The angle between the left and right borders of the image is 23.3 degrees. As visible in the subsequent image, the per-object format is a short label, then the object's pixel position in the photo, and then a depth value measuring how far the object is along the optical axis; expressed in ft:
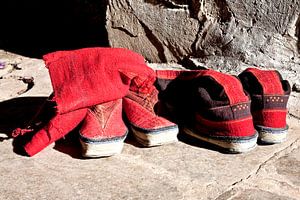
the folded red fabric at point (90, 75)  3.61
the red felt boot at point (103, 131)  3.55
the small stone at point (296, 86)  4.00
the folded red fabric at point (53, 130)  3.62
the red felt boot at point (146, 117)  3.64
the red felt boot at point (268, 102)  3.63
